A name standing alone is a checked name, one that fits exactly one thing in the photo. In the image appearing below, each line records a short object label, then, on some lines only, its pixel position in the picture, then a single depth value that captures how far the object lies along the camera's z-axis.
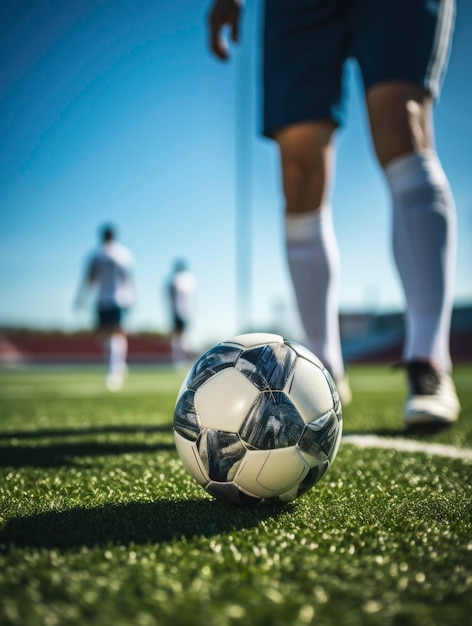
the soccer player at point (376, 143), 2.19
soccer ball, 1.23
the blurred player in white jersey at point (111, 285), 8.91
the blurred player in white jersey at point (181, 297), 13.81
